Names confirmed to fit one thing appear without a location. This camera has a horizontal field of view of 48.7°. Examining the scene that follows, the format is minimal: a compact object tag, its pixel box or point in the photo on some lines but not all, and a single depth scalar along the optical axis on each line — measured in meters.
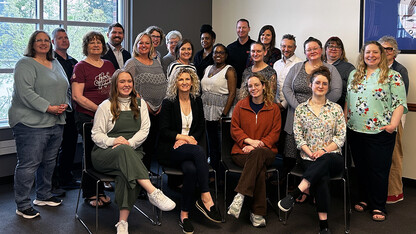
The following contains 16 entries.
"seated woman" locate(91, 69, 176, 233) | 3.28
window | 4.56
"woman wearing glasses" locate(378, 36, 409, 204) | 4.02
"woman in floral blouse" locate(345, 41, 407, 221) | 3.60
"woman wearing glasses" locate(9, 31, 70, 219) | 3.52
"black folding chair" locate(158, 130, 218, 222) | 3.50
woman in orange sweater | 3.55
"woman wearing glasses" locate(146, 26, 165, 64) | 4.60
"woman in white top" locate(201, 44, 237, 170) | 4.33
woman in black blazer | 3.47
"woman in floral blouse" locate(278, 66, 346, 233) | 3.47
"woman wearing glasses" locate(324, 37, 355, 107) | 4.20
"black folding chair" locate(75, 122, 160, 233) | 3.44
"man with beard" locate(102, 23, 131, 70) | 4.32
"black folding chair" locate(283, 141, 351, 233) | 3.49
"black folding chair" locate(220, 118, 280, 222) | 3.88
